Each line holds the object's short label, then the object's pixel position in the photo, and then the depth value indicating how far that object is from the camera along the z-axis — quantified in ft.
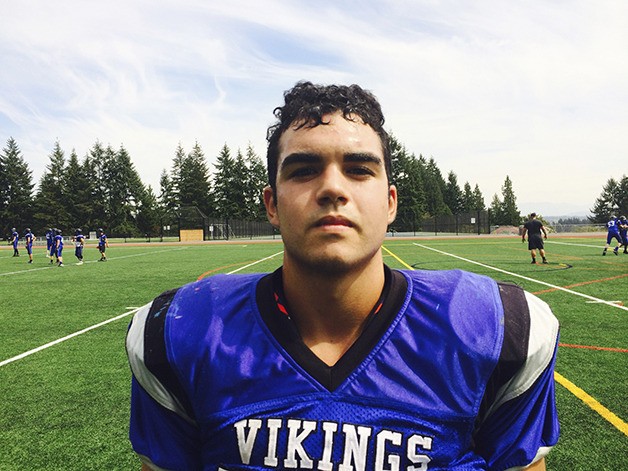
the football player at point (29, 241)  77.08
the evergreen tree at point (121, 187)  242.41
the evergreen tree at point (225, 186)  251.19
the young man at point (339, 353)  4.42
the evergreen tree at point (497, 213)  331.77
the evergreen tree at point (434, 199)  313.94
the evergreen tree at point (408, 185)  244.01
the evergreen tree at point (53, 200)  224.12
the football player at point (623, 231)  66.28
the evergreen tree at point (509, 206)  326.44
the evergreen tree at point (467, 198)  338.13
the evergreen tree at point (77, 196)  230.27
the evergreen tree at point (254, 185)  253.03
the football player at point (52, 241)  70.18
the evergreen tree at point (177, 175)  257.34
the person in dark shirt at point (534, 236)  53.11
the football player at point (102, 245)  74.69
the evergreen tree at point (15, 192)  222.07
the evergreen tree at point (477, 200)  340.80
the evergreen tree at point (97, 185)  233.14
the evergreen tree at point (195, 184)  254.06
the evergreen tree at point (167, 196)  258.16
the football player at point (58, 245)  66.39
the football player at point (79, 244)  72.74
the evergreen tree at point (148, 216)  239.62
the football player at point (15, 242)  90.55
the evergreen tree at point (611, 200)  288.51
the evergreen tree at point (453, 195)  336.90
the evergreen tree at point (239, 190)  249.75
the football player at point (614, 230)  65.67
